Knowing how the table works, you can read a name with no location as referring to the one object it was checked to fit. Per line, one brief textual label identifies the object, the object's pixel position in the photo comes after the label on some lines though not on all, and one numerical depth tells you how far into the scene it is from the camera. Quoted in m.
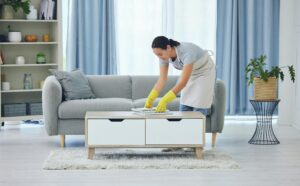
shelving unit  7.63
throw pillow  6.45
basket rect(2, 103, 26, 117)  7.52
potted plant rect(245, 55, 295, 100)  6.33
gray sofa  6.11
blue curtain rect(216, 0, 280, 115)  8.25
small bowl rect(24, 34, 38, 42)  7.57
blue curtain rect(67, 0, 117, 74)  7.96
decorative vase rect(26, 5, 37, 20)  7.54
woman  5.47
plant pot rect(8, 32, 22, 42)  7.48
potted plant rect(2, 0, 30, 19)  7.34
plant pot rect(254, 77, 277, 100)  6.34
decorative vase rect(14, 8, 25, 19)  7.69
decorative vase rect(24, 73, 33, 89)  7.72
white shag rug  5.09
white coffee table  5.33
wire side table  6.44
